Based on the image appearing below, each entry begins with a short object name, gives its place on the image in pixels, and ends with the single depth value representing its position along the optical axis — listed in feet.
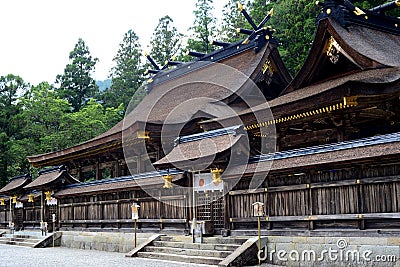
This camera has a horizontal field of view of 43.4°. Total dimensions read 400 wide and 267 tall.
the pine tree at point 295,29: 88.17
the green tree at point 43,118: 120.67
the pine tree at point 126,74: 161.68
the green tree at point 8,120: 125.39
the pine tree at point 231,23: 127.99
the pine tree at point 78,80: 162.20
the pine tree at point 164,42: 160.97
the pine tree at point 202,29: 133.28
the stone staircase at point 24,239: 76.04
